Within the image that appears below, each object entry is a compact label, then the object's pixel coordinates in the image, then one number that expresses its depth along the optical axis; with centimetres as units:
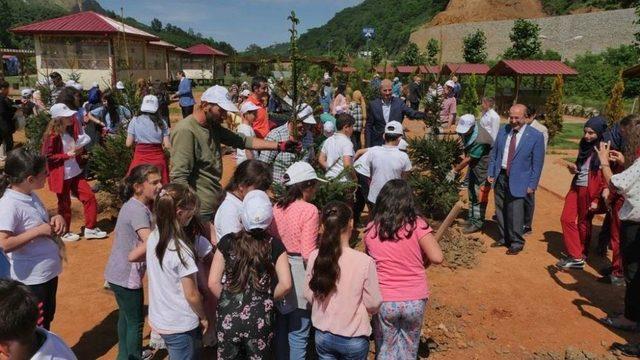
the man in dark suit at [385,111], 679
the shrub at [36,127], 971
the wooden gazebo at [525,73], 2264
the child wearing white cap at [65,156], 553
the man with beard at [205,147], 362
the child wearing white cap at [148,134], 587
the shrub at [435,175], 680
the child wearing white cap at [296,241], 308
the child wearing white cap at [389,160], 484
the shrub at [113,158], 715
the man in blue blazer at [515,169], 565
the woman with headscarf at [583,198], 537
